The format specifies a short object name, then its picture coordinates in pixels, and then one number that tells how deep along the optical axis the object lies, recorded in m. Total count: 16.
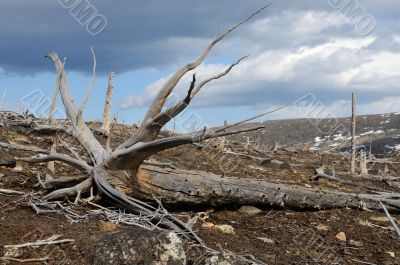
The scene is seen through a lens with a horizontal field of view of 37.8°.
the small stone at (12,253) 4.78
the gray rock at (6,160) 8.29
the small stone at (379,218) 8.48
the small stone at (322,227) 7.55
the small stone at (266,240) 6.55
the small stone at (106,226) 5.62
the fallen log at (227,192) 7.03
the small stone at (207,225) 6.65
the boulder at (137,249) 4.66
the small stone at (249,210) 7.77
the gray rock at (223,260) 4.99
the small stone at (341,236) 7.21
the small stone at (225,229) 6.58
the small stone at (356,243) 7.09
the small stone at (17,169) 8.22
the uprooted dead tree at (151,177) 6.34
